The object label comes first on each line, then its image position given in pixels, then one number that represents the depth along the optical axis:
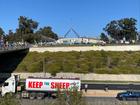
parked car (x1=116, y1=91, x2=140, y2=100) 16.31
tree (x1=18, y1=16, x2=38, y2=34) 57.09
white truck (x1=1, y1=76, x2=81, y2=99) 17.95
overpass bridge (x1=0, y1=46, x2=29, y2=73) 30.23
